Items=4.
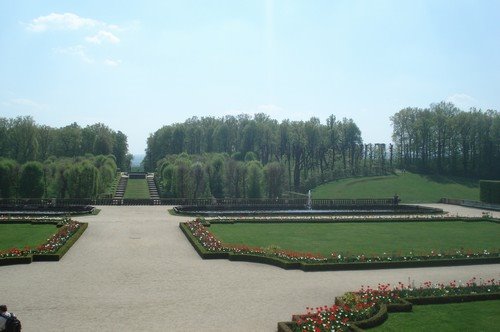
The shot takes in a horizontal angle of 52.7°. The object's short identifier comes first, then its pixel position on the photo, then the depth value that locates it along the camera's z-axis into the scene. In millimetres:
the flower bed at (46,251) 22141
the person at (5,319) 11539
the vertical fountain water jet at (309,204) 47338
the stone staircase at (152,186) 64562
